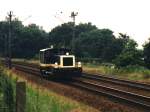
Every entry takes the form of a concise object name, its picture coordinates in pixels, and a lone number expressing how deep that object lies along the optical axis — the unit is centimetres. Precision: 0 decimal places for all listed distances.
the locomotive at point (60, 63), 3472
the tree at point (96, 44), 7775
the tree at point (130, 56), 4603
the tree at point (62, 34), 10420
